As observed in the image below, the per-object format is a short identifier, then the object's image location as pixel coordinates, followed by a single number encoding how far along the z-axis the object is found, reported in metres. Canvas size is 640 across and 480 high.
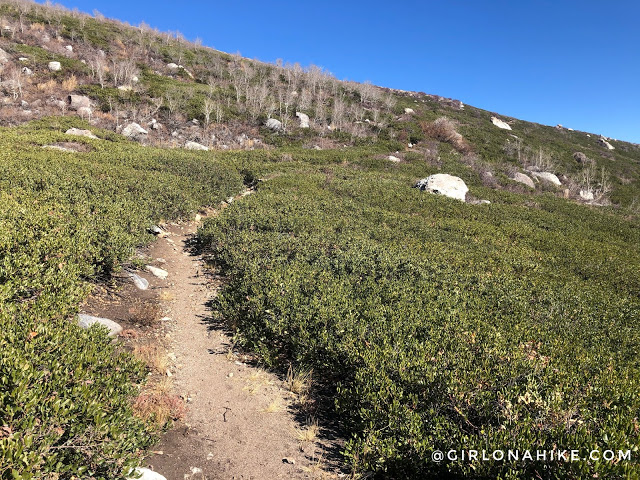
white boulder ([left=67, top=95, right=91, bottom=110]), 37.75
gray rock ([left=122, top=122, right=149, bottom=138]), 34.62
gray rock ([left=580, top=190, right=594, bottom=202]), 37.56
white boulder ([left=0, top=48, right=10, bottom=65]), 40.28
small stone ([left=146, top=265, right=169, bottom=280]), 11.18
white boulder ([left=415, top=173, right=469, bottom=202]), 25.53
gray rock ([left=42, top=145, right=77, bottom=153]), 19.12
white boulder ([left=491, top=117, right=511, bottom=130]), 70.31
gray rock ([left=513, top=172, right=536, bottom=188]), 37.13
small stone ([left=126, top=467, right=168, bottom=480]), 4.03
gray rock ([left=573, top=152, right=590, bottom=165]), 54.91
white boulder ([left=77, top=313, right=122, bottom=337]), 6.95
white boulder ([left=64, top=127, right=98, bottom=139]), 26.50
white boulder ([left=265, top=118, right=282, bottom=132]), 46.84
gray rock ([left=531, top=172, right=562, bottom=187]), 41.31
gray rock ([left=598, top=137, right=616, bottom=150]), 70.52
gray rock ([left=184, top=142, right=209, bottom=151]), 34.79
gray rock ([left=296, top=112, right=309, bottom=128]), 50.79
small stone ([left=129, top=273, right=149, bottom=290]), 10.00
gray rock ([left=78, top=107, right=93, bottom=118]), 35.79
